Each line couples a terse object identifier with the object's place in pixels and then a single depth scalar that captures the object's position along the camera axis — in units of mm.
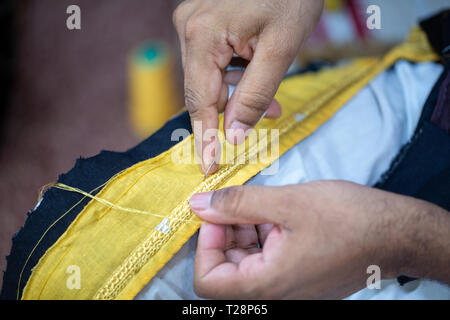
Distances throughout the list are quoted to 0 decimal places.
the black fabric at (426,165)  601
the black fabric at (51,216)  487
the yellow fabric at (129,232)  481
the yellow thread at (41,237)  487
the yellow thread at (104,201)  495
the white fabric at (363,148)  522
